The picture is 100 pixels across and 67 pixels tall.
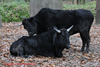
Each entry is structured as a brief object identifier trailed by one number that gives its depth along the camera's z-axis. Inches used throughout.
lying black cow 473.7
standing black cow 536.1
